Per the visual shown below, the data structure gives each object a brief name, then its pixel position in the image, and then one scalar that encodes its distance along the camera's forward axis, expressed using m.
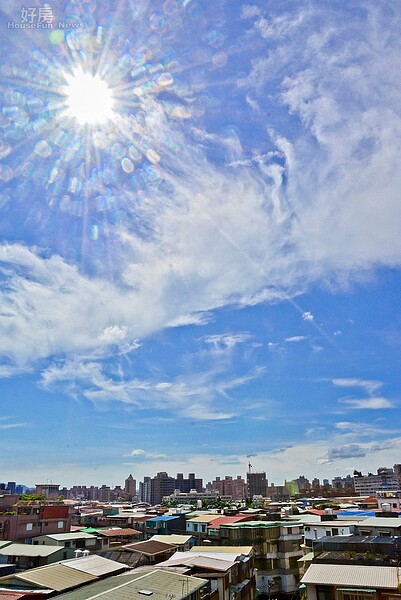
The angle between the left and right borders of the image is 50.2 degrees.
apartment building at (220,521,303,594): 40.38
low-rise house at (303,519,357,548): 34.71
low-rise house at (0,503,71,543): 42.81
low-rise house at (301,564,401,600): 18.95
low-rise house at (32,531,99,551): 36.12
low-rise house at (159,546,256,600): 24.98
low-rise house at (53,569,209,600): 18.09
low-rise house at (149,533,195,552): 36.69
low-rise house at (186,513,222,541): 44.31
